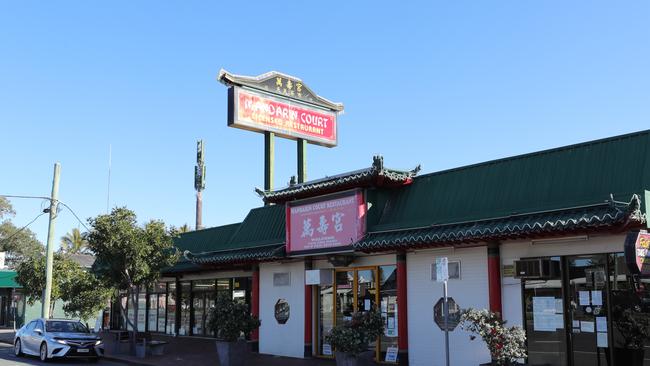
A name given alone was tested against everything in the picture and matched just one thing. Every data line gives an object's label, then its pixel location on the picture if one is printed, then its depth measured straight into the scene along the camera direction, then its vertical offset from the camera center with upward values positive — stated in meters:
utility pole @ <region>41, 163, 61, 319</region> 25.69 +2.04
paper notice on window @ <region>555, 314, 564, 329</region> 12.76 -0.77
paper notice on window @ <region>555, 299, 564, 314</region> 12.81 -0.48
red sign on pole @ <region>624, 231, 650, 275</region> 9.35 +0.50
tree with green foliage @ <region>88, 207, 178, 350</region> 20.23 +1.16
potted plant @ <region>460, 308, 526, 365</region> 11.38 -0.97
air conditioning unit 12.82 +0.30
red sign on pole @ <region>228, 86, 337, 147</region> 24.45 +6.94
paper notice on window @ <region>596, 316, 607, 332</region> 12.10 -0.78
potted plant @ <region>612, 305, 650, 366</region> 11.66 -0.96
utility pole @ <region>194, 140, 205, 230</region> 47.62 +8.36
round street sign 14.30 -0.69
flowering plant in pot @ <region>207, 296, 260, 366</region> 16.98 -1.18
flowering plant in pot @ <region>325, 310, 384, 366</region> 13.70 -1.15
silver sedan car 19.09 -1.72
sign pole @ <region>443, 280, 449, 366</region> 11.12 -0.50
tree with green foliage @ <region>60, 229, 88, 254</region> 60.62 +4.21
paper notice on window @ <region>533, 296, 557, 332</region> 12.92 -0.63
